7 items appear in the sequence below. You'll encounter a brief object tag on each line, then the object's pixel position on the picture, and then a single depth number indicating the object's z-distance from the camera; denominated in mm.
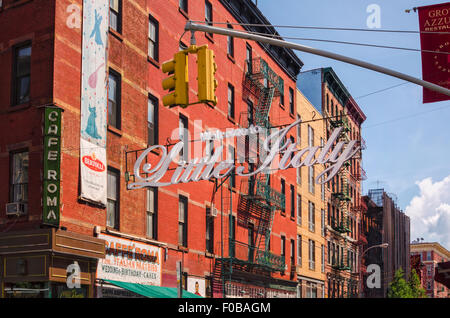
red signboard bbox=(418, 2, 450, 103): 20078
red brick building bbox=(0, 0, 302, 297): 23250
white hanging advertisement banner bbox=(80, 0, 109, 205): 24953
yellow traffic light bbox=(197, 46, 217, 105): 13832
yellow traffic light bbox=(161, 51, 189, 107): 14141
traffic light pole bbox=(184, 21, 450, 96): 13975
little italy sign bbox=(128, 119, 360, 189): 25359
